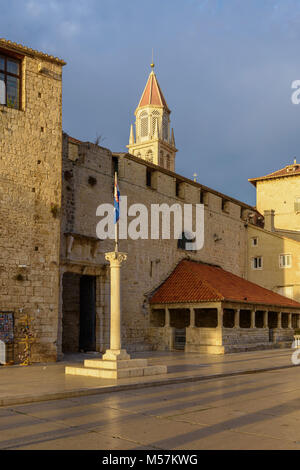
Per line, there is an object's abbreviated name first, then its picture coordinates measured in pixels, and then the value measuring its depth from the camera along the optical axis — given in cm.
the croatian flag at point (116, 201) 1644
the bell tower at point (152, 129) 7138
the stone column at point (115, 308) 1500
